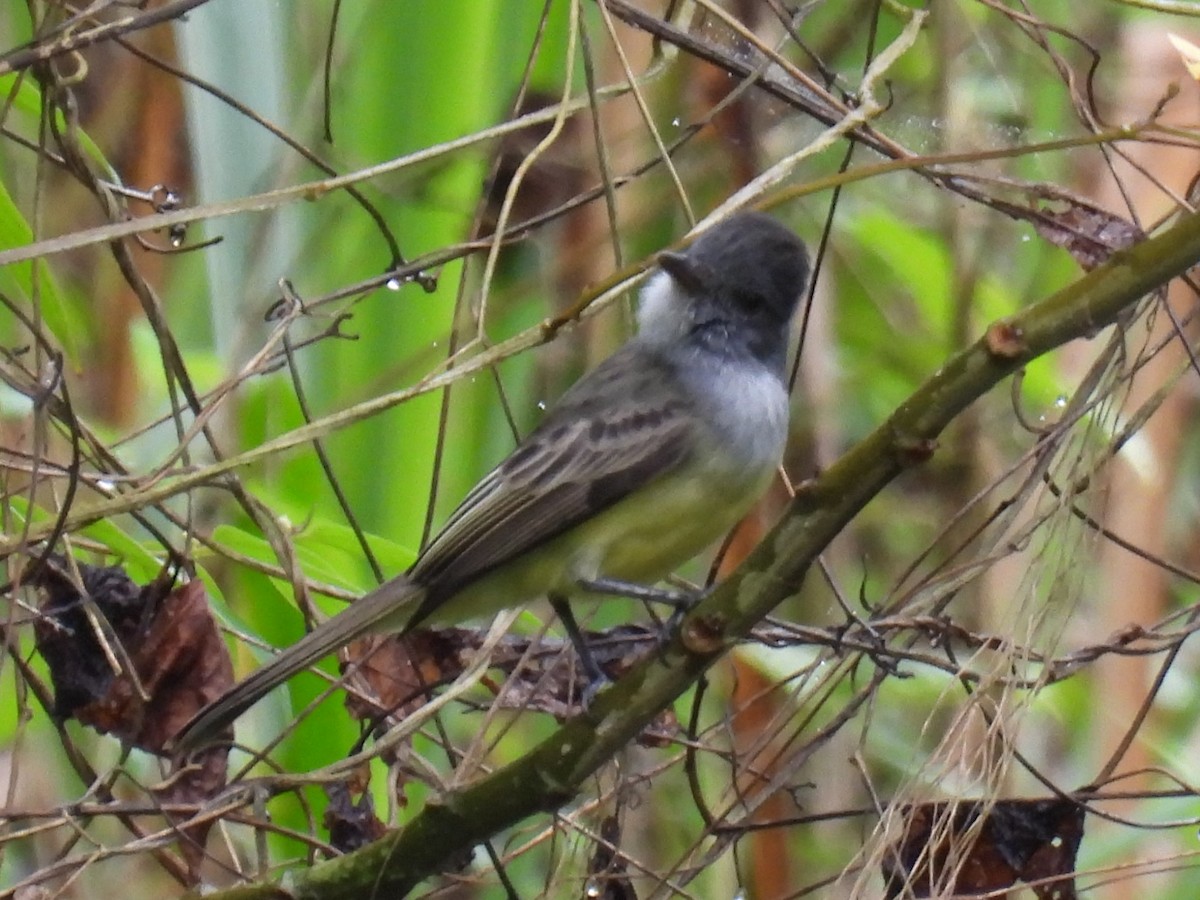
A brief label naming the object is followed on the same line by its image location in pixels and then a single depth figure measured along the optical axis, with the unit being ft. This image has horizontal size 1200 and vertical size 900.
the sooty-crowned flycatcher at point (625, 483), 17.74
